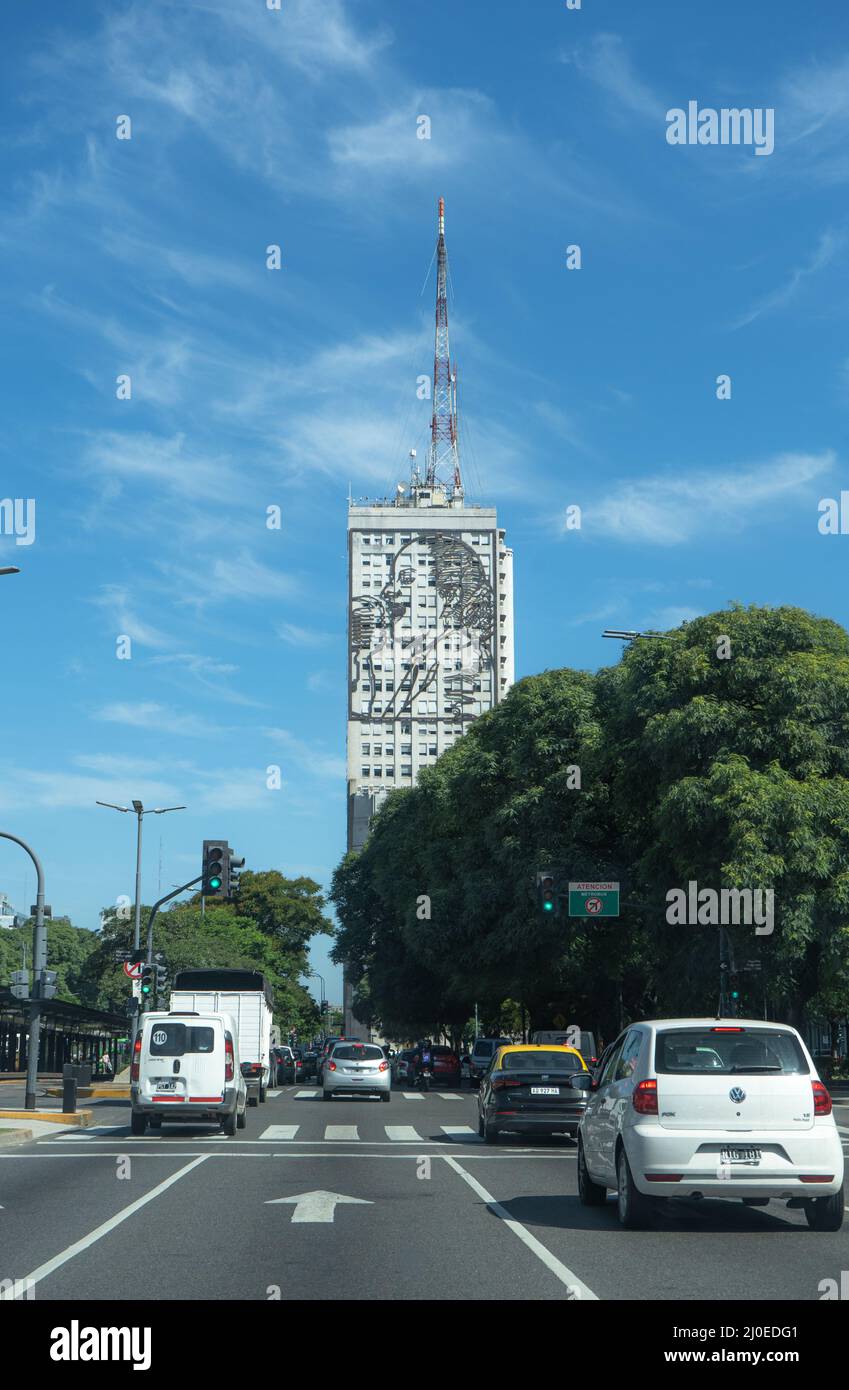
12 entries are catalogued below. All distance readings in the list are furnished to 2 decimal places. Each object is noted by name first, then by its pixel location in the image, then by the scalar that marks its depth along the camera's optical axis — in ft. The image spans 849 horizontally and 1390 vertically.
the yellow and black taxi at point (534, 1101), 76.59
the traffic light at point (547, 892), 118.42
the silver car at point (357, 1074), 128.57
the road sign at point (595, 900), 132.77
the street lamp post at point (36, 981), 101.24
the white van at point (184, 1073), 80.94
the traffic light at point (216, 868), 109.09
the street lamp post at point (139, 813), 159.84
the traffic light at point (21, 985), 100.68
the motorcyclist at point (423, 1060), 187.83
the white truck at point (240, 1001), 128.57
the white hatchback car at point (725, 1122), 39.52
